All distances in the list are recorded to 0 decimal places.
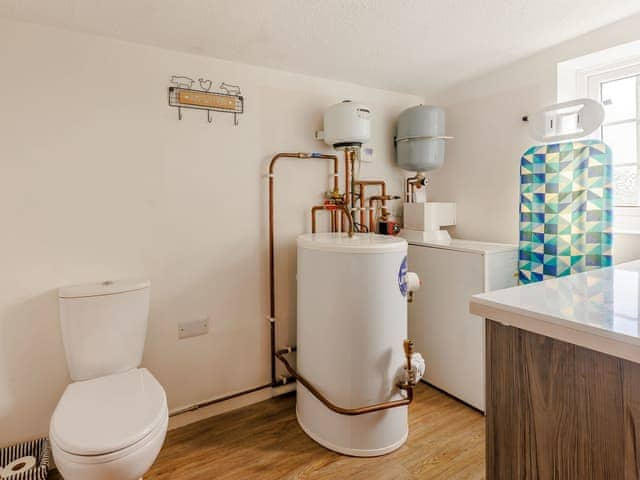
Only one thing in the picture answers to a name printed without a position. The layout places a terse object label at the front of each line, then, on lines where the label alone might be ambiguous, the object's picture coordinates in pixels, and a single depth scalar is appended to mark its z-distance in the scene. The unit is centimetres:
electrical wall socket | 207
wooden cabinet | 72
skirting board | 207
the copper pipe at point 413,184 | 271
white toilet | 122
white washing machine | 214
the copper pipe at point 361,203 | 260
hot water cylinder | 177
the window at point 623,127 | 195
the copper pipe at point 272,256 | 225
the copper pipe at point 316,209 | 237
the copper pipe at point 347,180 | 249
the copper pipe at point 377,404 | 174
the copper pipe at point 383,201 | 258
